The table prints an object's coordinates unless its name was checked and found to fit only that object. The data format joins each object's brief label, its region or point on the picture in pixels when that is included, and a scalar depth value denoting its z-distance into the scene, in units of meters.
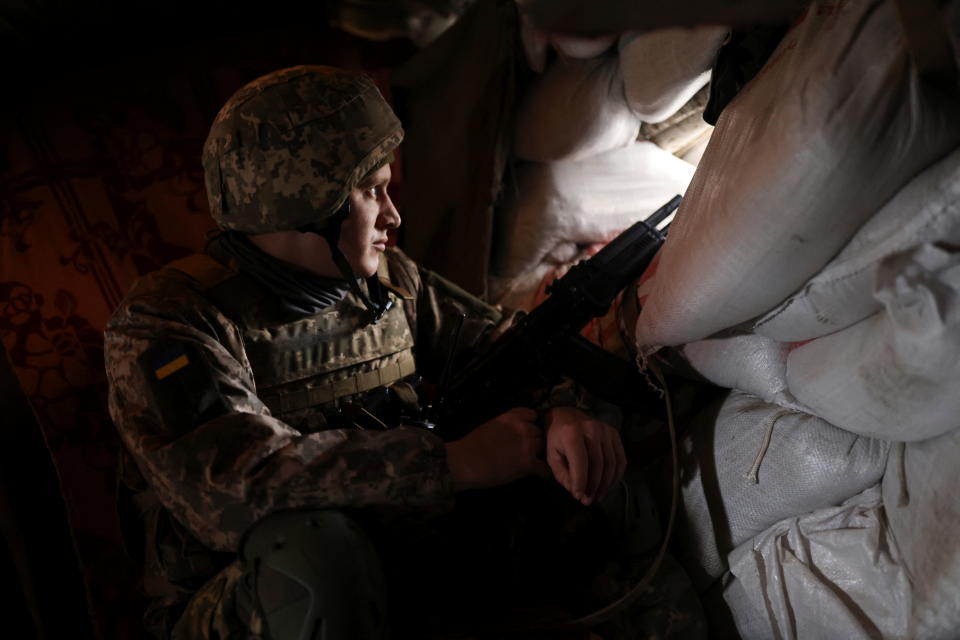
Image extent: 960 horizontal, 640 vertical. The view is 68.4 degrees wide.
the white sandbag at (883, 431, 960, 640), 0.67
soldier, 0.80
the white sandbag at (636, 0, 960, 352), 0.61
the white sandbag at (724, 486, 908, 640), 0.75
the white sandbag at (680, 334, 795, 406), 0.90
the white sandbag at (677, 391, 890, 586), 0.83
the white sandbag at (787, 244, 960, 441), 0.60
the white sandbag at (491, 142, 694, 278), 1.42
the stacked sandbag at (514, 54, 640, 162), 1.29
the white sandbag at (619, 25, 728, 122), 0.97
